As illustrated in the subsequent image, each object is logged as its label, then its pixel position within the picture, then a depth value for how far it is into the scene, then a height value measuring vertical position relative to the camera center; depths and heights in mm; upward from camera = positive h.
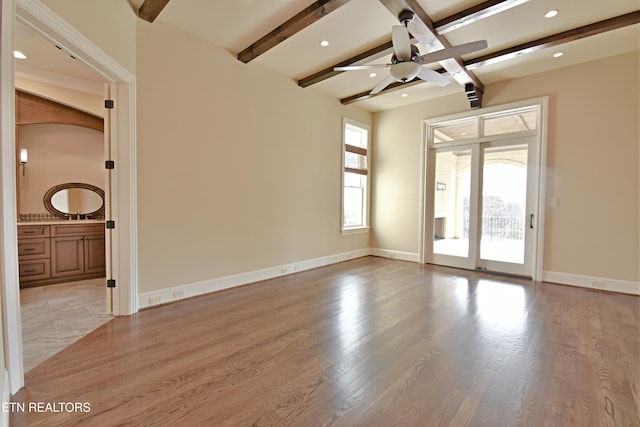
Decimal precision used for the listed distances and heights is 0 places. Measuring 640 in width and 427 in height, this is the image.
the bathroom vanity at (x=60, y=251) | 4172 -772
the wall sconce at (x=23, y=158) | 4517 +692
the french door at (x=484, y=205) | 4863 +39
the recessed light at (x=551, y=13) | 3116 +2151
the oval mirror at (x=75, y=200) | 4805 +28
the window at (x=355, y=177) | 6211 +650
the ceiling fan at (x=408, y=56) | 2775 +1575
